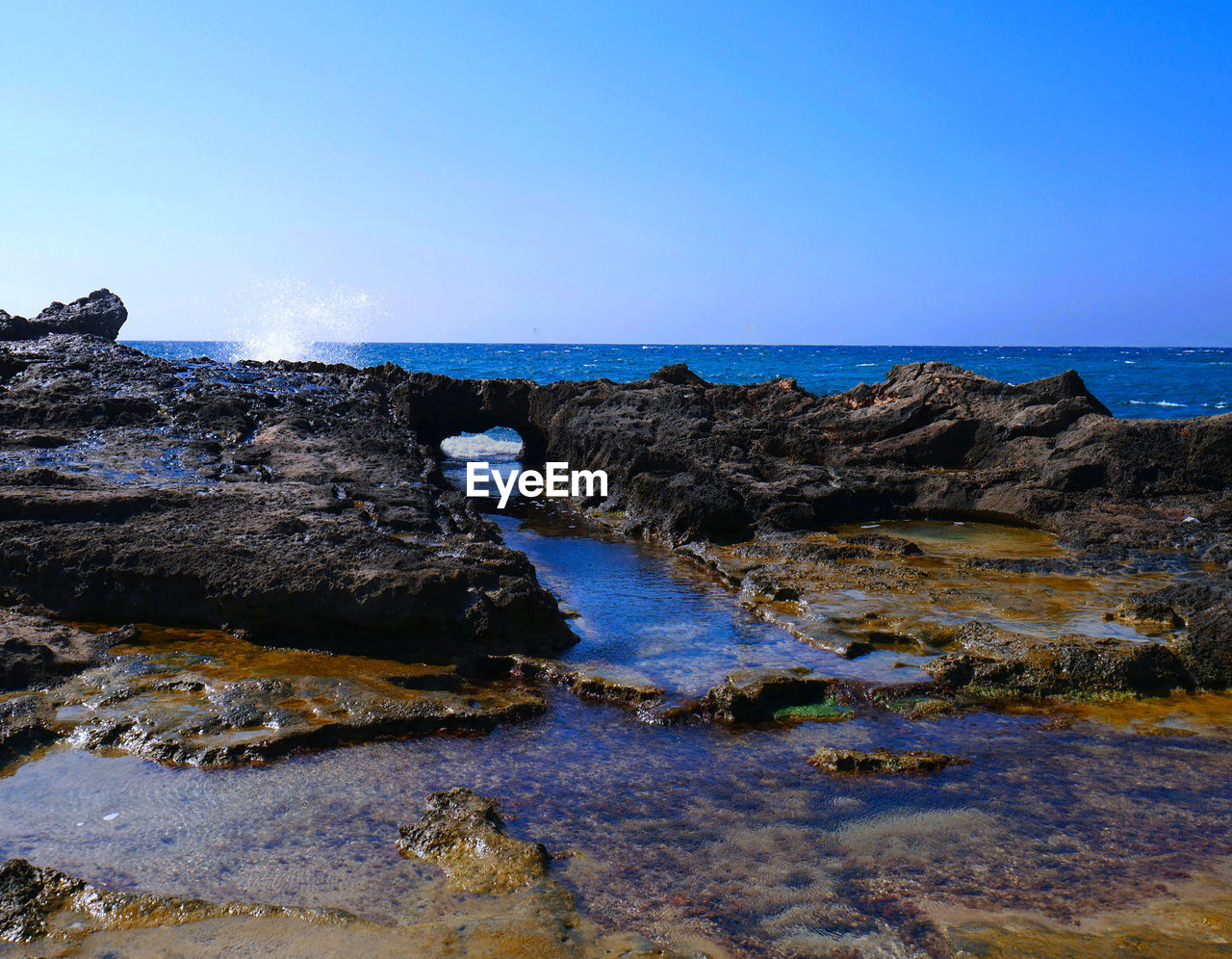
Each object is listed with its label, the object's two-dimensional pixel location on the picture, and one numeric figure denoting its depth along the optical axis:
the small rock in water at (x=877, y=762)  6.30
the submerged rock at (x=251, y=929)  4.08
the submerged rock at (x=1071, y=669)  7.93
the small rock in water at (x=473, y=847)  4.75
